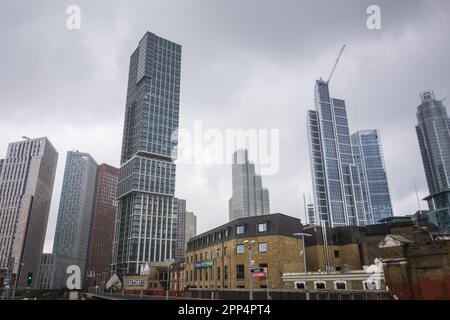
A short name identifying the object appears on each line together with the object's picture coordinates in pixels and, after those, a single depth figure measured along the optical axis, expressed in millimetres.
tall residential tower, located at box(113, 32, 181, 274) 173000
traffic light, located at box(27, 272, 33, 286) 44822
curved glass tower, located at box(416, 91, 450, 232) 148000
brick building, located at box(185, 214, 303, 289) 58969
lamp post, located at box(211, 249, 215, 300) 68588
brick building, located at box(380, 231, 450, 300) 32250
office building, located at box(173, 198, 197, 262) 189150
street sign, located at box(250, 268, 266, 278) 49181
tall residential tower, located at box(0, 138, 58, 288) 185500
